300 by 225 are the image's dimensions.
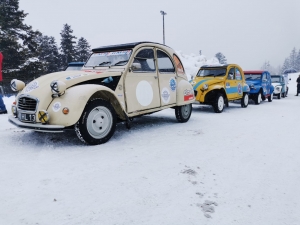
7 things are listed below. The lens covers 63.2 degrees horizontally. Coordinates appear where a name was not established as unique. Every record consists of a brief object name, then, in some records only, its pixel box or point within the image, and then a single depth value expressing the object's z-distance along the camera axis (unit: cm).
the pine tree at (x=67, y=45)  3588
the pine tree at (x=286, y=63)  9823
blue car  1150
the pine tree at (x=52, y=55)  3638
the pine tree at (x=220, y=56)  8748
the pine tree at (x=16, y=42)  2311
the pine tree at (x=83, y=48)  3934
